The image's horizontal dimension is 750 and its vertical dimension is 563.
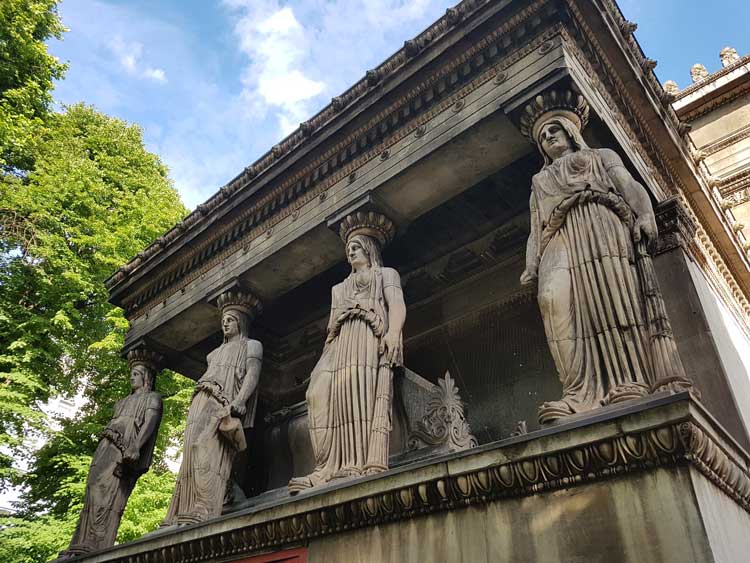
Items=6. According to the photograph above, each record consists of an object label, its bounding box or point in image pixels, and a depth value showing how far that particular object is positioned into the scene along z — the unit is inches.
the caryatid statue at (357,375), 267.3
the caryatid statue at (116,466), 402.9
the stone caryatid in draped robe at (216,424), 332.5
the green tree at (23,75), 658.2
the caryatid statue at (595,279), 207.5
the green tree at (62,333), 531.5
